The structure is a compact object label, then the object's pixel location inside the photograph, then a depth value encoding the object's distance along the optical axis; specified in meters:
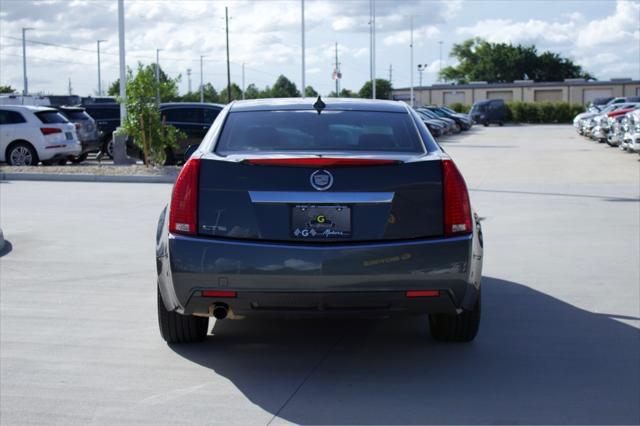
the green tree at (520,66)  126.12
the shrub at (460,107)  88.91
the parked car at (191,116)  24.42
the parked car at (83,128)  25.59
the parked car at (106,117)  27.94
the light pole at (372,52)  66.44
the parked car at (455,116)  56.75
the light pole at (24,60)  73.06
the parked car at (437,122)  45.56
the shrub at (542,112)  81.56
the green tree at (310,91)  71.24
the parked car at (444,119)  49.88
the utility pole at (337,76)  70.20
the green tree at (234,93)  111.16
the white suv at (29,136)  22.86
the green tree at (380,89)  96.94
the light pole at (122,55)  23.20
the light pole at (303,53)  54.25
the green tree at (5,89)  87.66
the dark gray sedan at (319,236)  5.28
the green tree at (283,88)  113.74
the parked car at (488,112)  70.50
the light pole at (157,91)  21.63
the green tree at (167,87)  21.66
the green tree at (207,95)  101.79
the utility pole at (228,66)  76.72
